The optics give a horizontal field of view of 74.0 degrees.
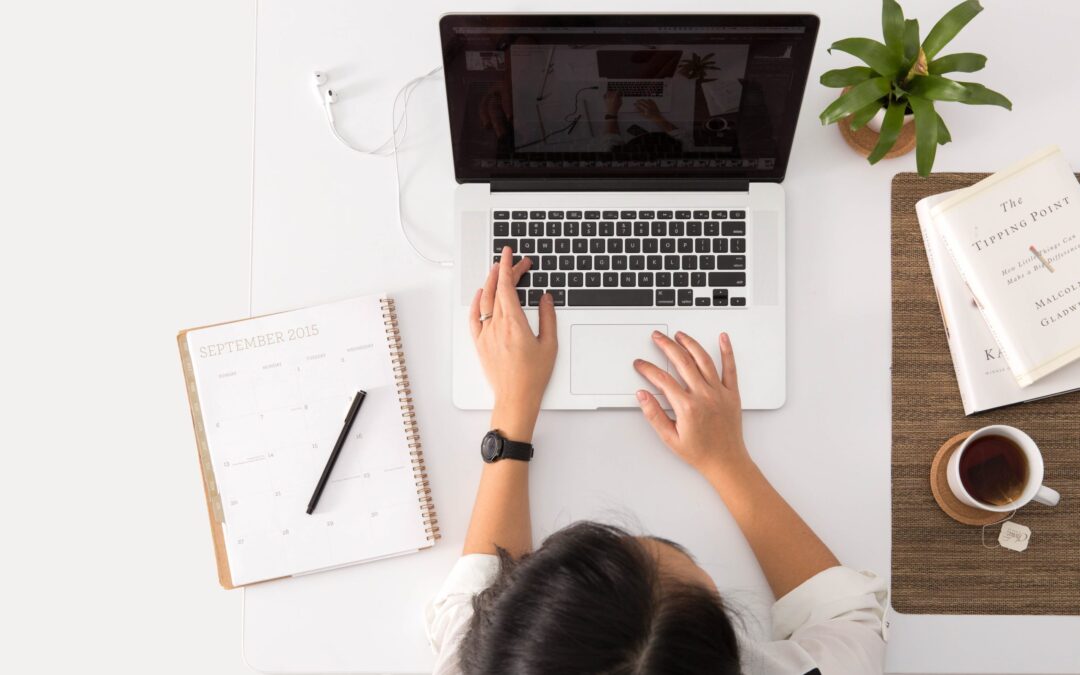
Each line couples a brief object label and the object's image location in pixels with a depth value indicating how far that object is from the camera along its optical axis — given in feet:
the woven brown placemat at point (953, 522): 2.48
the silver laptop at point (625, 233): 2.50
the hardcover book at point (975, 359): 2.47
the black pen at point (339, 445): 2.56
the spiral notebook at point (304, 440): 2.57
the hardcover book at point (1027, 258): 2.43
